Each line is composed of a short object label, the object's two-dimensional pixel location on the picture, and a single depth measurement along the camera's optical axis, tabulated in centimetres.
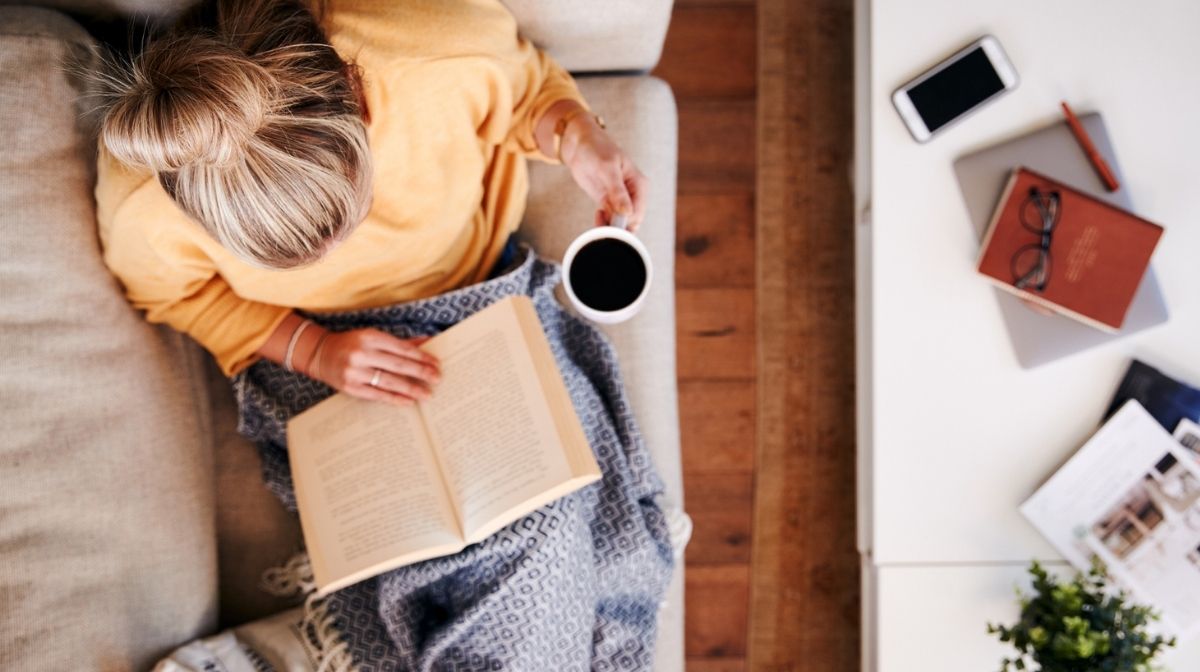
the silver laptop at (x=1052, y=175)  96
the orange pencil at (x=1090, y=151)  95
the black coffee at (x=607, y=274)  83
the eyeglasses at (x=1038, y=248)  94
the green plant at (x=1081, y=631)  88
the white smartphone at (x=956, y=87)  96
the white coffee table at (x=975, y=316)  96
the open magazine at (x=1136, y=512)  95
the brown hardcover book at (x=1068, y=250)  94
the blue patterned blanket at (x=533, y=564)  93
